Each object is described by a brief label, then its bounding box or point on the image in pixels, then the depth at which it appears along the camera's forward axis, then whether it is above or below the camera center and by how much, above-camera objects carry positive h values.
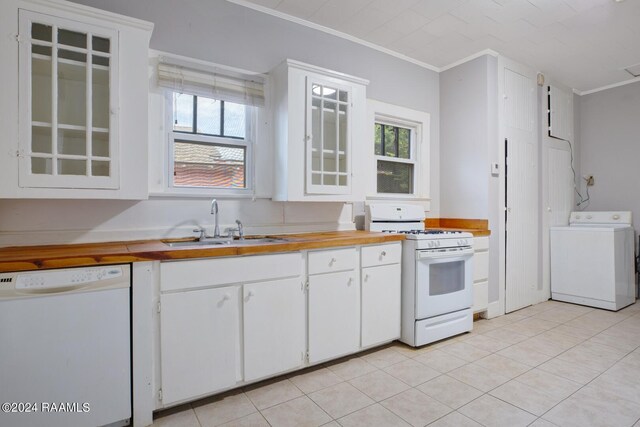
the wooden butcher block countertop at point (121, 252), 1.46 -0.19
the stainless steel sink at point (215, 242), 2.15 -0.19
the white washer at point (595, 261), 3.64 -0.55
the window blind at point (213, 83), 2.26 +0.94
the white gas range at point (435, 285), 2.63 -0.59
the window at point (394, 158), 3.50 +0.59
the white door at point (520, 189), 3.55 +0.27
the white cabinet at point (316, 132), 2.48 +0.65
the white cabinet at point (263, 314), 1.77 -0.62
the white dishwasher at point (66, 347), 1.43 -0.61
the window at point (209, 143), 2.39 +0.53
